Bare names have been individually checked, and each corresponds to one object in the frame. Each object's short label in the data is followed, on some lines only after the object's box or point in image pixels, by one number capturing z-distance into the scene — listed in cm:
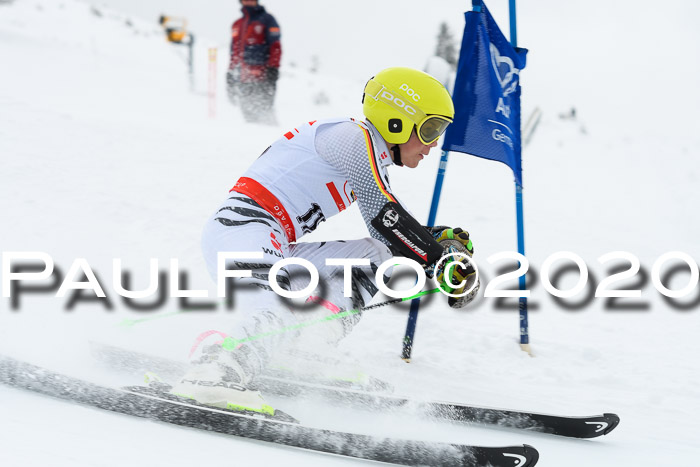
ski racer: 561
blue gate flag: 830
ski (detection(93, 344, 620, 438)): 611
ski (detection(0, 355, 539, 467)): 482
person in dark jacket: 1952
